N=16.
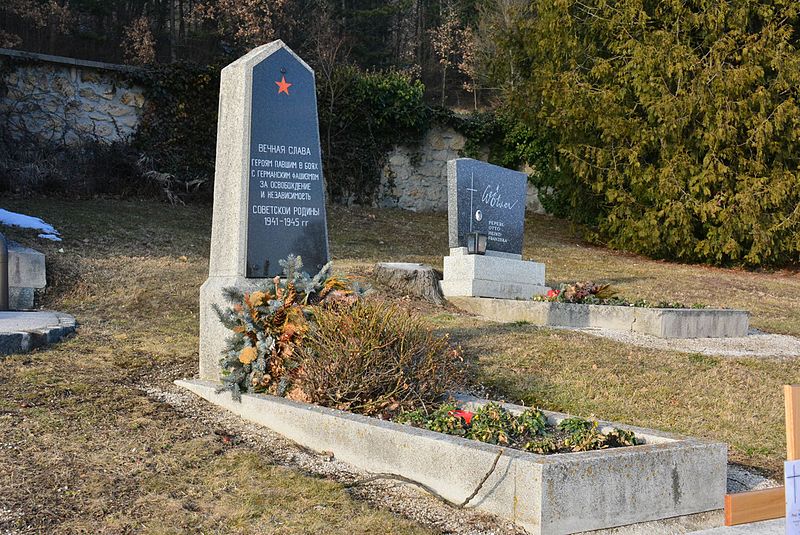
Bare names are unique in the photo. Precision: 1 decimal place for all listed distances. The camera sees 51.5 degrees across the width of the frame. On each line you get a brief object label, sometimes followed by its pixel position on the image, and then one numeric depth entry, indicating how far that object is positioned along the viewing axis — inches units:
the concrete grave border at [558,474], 145.2
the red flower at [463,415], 182.9
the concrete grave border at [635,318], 373.1
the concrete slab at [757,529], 149.6
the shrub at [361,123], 781.9
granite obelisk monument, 248.5
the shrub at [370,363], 196.1
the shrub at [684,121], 671.1
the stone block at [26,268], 356.8
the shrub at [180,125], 677.9
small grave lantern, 456.4
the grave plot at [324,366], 150.6
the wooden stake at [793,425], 87.8
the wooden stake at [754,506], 90.0
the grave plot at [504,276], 381.7
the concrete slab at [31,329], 255.4
